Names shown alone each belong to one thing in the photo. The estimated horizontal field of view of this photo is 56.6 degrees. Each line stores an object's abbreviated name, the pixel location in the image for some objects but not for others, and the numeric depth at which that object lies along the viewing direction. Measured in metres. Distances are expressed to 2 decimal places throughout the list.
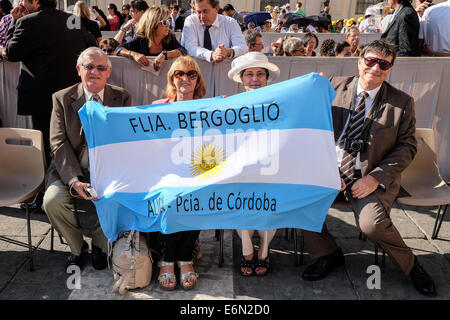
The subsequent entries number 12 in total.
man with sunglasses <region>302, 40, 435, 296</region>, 3.40
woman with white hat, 3.62
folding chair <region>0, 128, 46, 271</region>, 4.00
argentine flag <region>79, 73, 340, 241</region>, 3.19
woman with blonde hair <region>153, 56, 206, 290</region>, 3.39
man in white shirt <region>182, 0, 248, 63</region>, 4.96
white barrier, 5.03
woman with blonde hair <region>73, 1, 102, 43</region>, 6.06
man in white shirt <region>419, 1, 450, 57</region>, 6.18
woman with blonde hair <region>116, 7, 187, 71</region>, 4.77
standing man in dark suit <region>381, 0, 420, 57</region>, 5.81
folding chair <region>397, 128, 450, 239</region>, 4.07
